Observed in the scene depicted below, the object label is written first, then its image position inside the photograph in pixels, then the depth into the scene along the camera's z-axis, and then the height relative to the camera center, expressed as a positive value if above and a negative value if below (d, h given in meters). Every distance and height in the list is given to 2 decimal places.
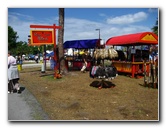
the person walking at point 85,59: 12.43 -0.22
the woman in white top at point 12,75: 6.17 -0.59
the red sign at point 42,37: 8.13 +0.78
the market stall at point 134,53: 9.57 +0.13
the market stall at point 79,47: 13.30 +0.58
